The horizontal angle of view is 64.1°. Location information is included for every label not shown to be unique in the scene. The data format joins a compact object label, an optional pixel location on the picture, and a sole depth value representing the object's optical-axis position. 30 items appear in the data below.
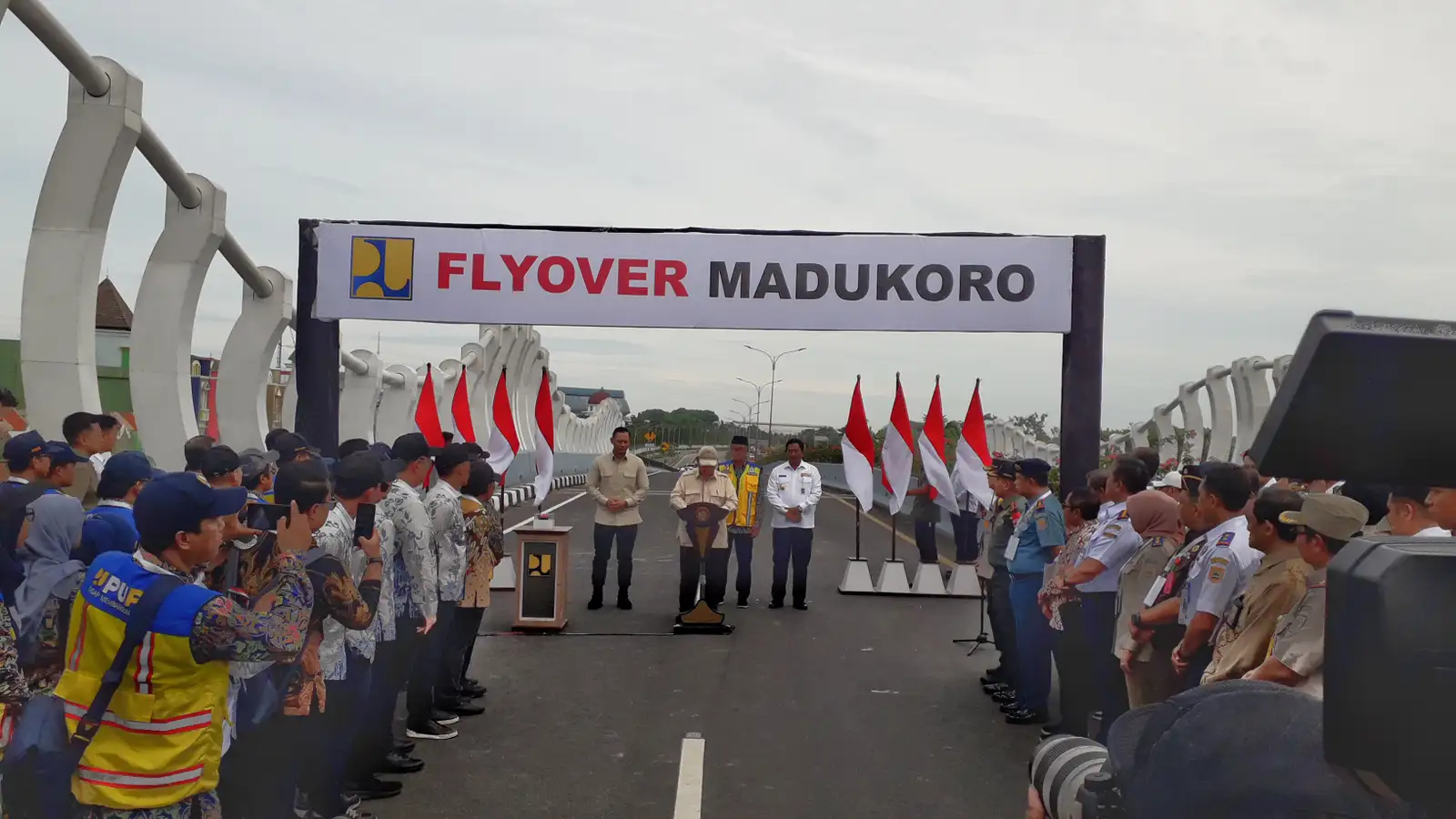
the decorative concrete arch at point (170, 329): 9.94
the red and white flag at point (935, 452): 13.18
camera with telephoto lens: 1.20
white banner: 9.69
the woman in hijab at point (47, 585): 4.66
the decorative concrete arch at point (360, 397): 20.30
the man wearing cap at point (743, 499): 12.77
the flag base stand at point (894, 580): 14.23
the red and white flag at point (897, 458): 13.73
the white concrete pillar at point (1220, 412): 23.34
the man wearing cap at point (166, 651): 3.18
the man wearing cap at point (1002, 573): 8.95
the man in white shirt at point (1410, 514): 4.77
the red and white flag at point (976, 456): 12.96
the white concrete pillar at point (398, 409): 24.64
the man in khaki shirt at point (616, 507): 12.58
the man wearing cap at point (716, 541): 12.05
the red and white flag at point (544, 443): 13.95
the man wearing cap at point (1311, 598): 4.18
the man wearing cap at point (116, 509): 4.89
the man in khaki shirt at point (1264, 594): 4.80
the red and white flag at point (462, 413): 17.52
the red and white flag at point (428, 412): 14.69
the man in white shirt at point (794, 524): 12.92
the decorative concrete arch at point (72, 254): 8.12
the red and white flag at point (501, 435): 14.22
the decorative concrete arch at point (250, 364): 12.05
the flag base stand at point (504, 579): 13.78
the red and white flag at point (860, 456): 14.10
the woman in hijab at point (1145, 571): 6.06
